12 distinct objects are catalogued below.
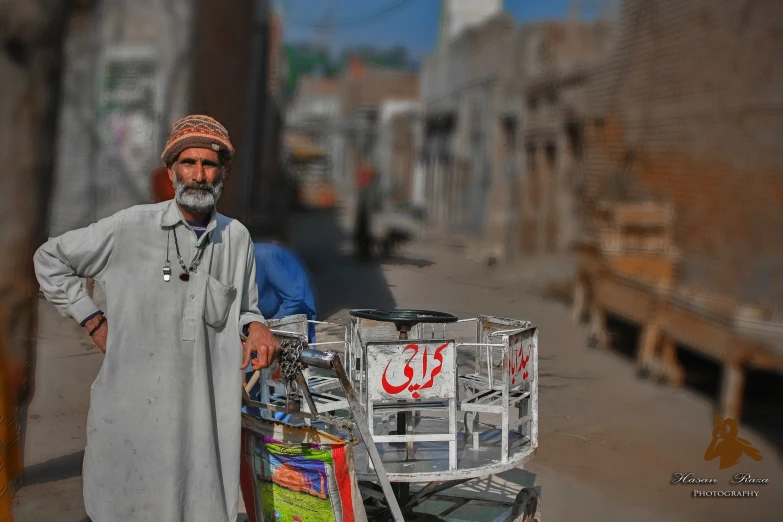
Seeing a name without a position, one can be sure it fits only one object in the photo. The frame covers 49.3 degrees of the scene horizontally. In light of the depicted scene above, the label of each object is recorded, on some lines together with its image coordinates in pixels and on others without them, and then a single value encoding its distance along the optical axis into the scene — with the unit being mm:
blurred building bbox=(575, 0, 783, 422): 6203
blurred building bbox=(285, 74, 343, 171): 51875
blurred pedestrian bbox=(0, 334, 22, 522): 2904
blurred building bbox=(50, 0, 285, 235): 5117
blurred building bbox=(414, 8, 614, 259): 14984
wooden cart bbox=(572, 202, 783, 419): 5430
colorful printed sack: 2721
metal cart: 2998
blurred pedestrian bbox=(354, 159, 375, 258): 13062
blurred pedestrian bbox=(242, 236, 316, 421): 3852
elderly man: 2666
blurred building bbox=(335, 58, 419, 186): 43562
